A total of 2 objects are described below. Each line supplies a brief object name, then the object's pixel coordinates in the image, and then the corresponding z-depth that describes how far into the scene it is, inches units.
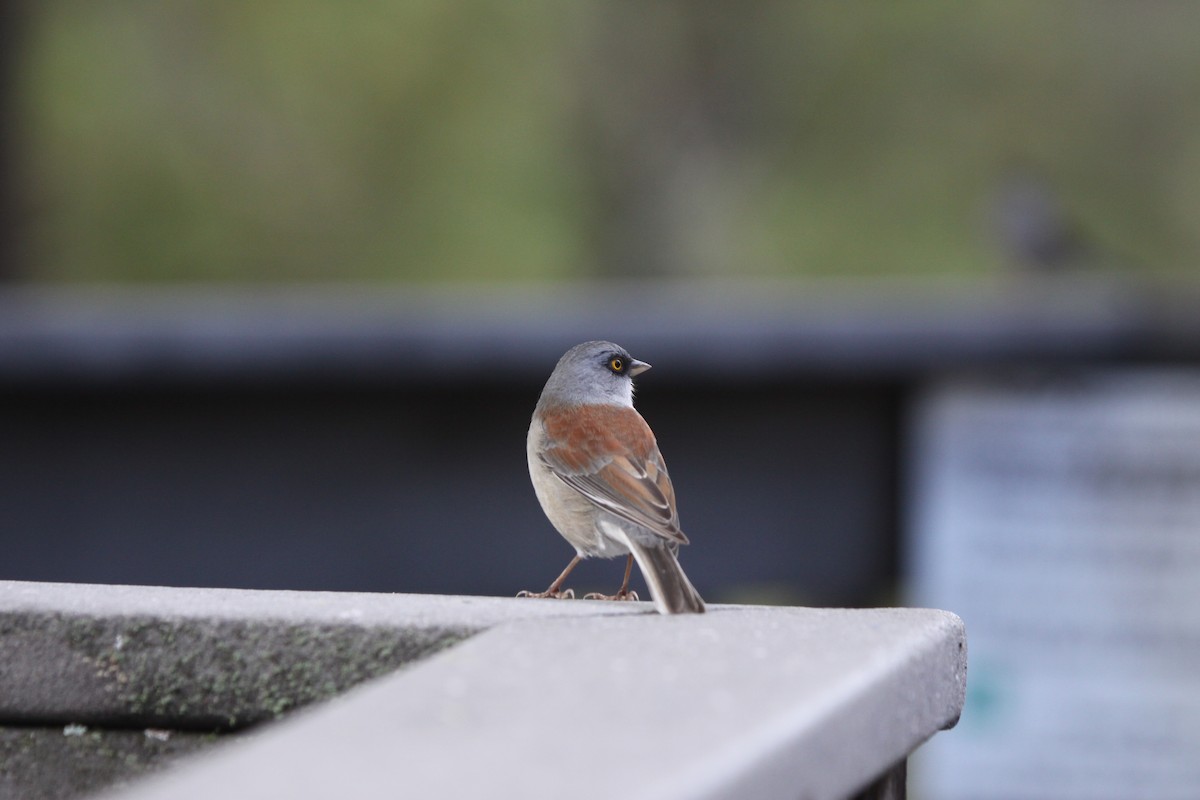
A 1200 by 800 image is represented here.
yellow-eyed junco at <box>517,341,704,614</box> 276.2
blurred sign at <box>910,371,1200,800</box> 546.9
